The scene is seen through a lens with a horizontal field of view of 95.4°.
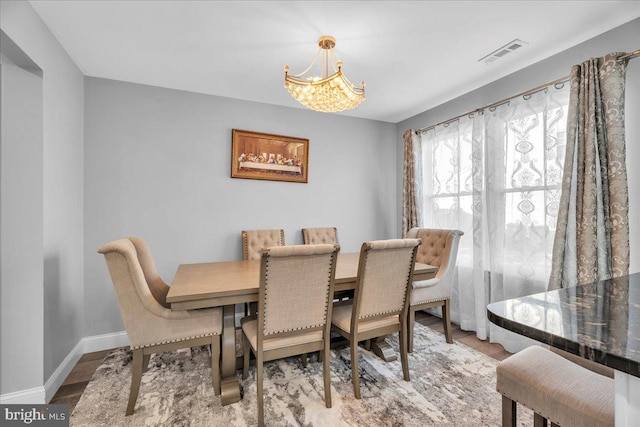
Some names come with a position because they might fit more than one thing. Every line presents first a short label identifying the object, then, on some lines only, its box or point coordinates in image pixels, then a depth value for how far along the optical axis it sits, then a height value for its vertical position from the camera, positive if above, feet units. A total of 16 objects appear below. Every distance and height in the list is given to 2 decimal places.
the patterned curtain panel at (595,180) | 6.30 +0.76
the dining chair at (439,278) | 8.57 -1.97
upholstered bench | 2.74 -1.81
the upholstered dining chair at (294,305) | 5.29 -1.72
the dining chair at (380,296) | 6.09 -1.81
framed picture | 10.74 +2.28
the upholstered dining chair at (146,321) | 5.48 -2.11
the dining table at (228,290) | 5.56 -1.48
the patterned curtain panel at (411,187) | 12.10 +1.19
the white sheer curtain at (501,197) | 7.94 +0.55
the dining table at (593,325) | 1.85 -0.87
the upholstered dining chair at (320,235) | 11.47 -0.80
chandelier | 6.63 +2.92
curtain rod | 6.24 +3.45
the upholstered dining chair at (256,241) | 10.35 -0.93
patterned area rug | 5.69 -3.98
